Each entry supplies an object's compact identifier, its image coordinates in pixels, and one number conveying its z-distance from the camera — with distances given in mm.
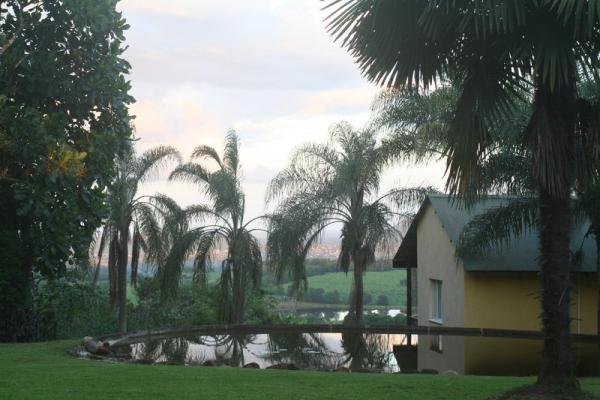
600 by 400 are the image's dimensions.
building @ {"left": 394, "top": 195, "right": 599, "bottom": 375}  21525
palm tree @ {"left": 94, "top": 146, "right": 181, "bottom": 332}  26344
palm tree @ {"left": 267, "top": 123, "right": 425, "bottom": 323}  25047
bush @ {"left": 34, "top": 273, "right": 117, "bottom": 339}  21234
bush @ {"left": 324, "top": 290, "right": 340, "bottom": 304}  34500
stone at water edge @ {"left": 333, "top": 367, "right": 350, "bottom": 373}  13780
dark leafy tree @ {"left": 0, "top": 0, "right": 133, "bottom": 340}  17812
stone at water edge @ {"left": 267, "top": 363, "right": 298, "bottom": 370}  14041
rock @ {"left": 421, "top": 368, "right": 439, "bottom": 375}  13789
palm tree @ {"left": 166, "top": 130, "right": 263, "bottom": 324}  25797
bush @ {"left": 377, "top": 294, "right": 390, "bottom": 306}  35688
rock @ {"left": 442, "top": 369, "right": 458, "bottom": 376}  12991
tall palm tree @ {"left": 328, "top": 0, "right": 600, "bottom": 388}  8812
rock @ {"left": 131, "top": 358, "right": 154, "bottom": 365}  14402
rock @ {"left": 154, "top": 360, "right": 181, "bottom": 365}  14430
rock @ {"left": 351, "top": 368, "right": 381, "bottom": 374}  13789
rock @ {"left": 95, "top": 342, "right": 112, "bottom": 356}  15406
